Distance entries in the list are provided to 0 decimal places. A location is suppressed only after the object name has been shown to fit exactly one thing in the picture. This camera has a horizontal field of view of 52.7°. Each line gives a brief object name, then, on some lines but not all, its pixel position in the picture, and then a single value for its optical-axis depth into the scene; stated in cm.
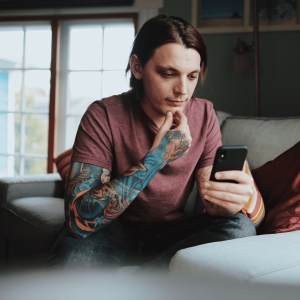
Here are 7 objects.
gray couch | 65
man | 95
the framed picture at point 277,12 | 238
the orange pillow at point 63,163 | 191
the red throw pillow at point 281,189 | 105
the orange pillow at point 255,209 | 114
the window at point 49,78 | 303
